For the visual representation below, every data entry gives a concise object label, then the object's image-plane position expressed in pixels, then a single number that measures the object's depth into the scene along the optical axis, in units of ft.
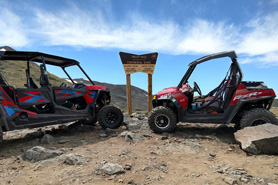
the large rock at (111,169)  9.91
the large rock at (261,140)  13.01
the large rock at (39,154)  12.59
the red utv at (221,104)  16.90
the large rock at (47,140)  16.39
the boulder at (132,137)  15.90
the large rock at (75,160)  11.31
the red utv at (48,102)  15.83
